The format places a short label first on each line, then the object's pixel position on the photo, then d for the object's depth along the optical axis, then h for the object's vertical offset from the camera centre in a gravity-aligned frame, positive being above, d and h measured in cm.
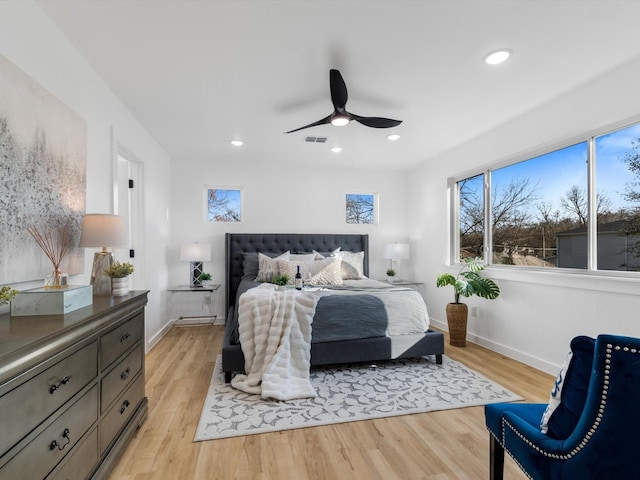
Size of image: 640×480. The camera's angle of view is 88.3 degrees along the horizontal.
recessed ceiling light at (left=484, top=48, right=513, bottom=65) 224 +129
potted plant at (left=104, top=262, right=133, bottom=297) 208 -23
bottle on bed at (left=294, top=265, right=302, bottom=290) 364 -46
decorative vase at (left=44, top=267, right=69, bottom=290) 165 -20
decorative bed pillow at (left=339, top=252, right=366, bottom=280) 466 -35
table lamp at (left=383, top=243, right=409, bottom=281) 511 -14
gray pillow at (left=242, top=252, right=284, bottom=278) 470 -32
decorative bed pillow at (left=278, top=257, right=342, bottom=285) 419 -37
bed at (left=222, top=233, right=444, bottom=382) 283 -99
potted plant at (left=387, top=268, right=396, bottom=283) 523 -53
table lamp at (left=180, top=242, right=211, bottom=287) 459 -14
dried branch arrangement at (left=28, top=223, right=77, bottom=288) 169 +1
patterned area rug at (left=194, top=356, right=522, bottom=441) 224 -122
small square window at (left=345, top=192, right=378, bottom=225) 568 +59
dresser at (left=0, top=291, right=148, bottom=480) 103 -60
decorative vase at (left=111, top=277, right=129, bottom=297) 208 -28
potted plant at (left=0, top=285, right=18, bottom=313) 123 -20
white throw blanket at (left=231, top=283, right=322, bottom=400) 267 -85
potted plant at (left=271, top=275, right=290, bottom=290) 389 -46
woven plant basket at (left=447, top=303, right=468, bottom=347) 391 -98
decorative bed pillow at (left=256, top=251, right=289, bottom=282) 437 -35
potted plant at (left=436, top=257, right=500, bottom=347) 368 -54
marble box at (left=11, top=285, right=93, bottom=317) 143 -27
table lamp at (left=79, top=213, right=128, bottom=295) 202 +2
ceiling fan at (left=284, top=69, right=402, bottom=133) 238 +103
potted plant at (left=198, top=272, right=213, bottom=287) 478 -54
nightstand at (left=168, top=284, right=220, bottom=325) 497 -99
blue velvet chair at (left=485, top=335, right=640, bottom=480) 88 -53
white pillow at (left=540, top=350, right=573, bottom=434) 107 -51
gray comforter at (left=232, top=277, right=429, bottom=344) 301 -70
